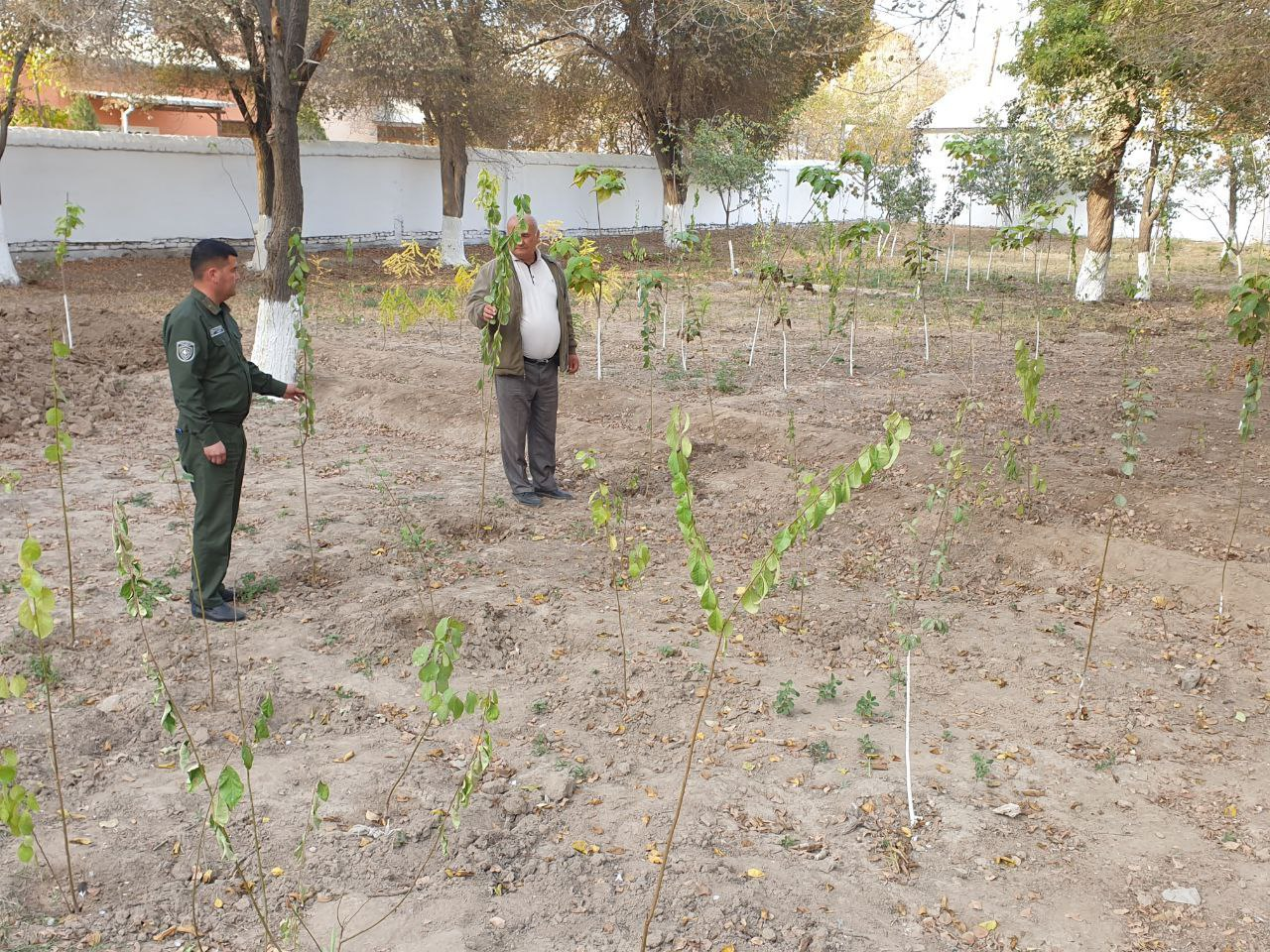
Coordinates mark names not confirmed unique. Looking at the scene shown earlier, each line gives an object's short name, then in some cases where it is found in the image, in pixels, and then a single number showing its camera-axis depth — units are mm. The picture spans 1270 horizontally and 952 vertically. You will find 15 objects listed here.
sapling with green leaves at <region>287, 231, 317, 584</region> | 5562
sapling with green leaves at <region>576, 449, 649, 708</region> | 3430
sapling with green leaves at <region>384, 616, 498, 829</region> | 2266
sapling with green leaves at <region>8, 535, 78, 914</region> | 2107
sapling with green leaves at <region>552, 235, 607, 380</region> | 7502
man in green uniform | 4426
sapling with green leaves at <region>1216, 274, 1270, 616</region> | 4883
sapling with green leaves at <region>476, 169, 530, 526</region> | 5445
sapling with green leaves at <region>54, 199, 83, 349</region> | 7219
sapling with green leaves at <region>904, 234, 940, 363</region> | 10961
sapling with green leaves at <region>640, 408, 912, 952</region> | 2033
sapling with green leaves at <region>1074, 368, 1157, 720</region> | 4090
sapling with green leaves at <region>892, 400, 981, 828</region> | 4045
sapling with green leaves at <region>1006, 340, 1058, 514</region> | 4715
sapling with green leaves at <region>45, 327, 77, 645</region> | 3266
